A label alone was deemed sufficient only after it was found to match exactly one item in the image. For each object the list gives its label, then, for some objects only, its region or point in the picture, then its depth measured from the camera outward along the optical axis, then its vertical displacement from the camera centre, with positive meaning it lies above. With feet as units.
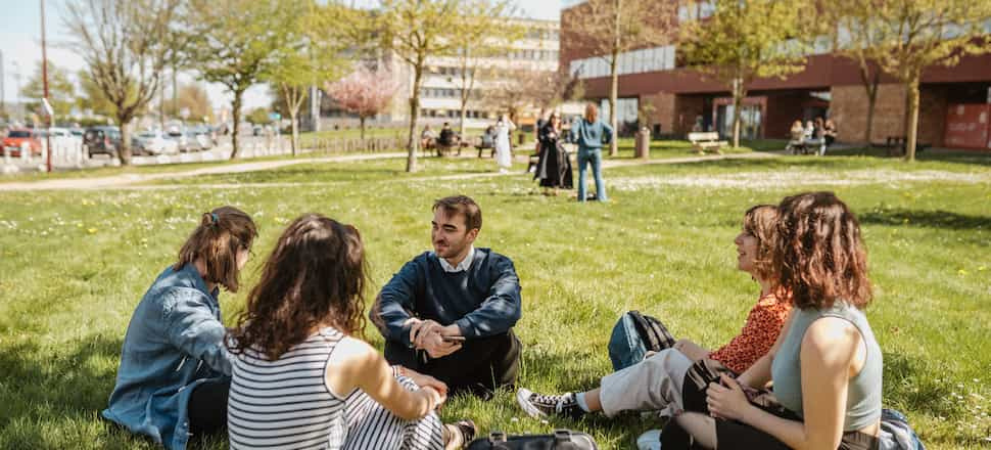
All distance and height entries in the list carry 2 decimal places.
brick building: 126.41 +13.24
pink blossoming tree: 213.05 +15.16
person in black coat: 47.34 -0.77
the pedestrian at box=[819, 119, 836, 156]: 120.63 +4.24
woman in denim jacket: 10.61 -3.04
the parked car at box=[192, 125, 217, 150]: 161.15 +0.26
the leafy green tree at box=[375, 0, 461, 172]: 67.97 +11.22
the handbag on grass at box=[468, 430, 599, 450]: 9.60 -3.87
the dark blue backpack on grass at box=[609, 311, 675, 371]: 13.09 -3.35
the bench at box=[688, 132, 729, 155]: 107.05 +1.77
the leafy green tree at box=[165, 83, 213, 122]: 326.24 +17.19
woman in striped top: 8.04 -2.30
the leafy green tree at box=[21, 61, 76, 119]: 187.32 +13.12
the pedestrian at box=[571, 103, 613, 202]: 43.57 +0.86
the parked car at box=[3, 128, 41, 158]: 113.91 -1.26
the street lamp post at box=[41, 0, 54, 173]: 87.15 +7.69
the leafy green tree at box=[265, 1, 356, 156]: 107.55 +12.40
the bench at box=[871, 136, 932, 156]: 98.63 +1.99
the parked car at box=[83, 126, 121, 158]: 123.13 -1.15
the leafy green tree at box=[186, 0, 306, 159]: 103.24 +14.83
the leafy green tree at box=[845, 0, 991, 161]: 76.59 +15.06
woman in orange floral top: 10.95 -3.10
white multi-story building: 220.02 +23.97
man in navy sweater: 12.17 -2.86
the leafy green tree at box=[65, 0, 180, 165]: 97.14 +12.12
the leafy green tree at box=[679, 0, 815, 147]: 105.60 +17.43
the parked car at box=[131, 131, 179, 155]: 136.87 -1.20
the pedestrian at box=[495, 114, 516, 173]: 76.89 +0.36
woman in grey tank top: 8.02 -2.19
